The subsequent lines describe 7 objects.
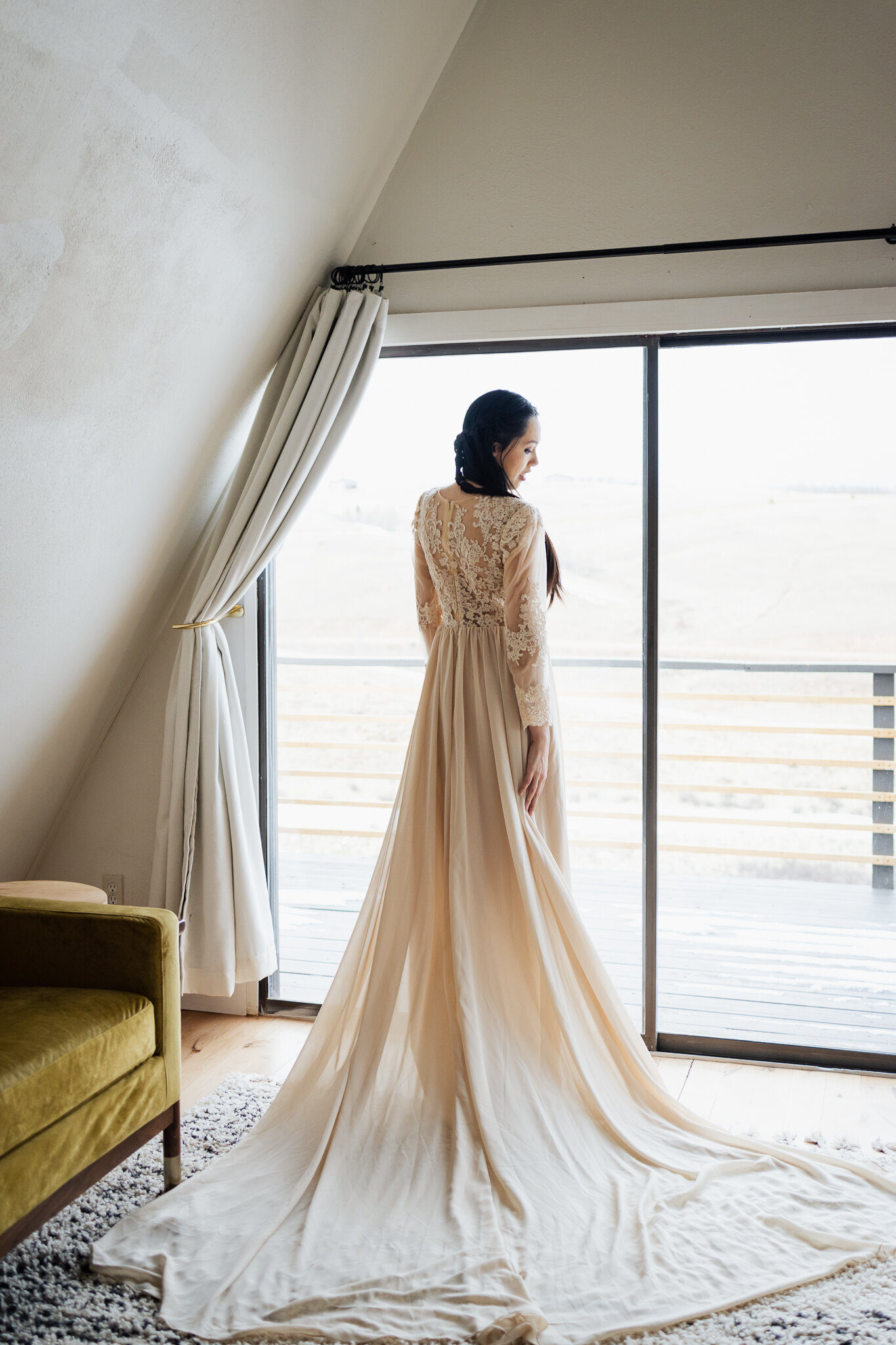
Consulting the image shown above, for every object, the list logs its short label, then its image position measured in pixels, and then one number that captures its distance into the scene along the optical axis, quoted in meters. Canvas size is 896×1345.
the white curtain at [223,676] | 2.95
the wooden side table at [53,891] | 2.67
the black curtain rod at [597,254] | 2.69
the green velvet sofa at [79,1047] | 1.73
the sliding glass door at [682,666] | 3.16
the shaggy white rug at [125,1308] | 1.68
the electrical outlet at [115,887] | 3.31
